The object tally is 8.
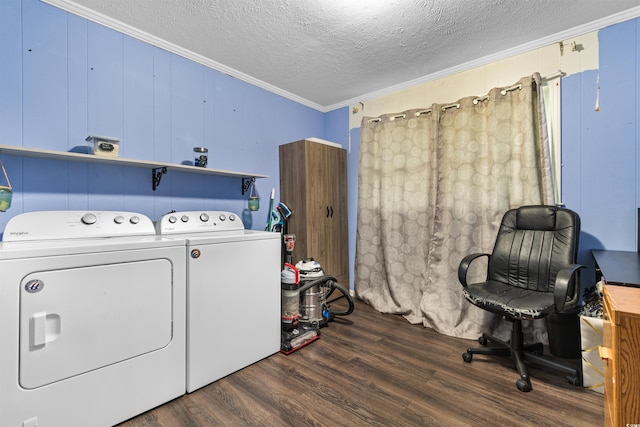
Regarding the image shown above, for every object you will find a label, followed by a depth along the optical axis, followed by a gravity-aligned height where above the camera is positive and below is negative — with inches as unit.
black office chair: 66.5 -17.6
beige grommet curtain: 89.7 +7.0
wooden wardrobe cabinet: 119.2 +4.7
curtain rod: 87.4 +39.3
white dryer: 47.8 -21.0
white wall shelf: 61.9 +12.7
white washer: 68.3 -22.6
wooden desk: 37.0 -19.7
